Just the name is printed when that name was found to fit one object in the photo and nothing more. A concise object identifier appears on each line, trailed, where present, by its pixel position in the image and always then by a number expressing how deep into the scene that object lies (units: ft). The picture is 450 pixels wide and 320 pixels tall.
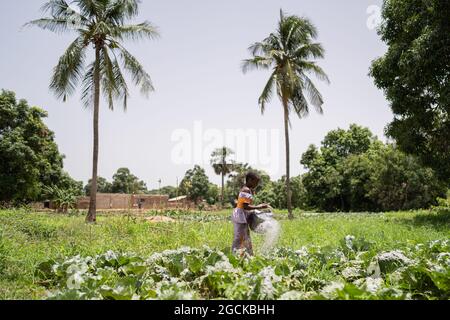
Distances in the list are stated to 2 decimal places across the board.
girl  17.26
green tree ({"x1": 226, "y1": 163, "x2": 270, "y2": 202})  174.76
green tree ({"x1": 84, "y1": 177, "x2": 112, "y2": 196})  205.71
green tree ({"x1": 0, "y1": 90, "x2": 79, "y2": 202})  76.02
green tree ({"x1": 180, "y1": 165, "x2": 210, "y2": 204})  185.68
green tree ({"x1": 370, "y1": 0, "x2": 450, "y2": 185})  39.91
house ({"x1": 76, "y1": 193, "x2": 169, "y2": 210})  114.19
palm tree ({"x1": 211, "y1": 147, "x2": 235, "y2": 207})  170.59
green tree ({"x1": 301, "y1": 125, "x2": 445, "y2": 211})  103.91
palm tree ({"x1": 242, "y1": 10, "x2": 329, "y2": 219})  63.99
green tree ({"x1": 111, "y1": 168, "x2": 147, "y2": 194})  207.41
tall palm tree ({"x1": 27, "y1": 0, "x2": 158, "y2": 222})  46.73
